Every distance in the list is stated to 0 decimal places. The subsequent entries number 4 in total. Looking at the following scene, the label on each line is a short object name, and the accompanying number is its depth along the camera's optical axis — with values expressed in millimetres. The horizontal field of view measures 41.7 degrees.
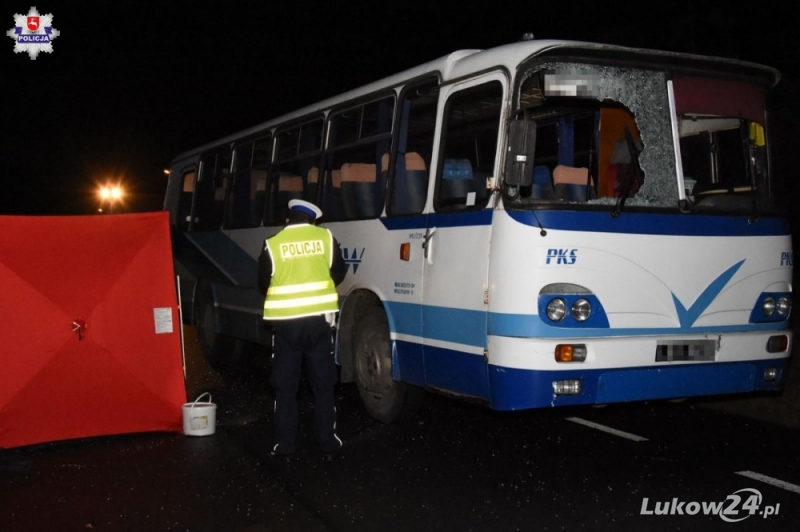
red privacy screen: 8023
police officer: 7688
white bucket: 8617
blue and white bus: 6875
